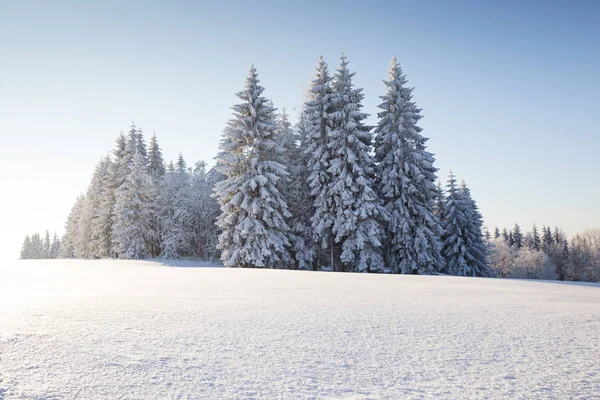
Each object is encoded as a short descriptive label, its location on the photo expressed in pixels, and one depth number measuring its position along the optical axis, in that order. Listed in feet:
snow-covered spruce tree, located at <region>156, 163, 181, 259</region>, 104.83
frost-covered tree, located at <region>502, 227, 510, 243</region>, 312.99
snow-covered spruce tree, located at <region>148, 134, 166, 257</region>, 111.45
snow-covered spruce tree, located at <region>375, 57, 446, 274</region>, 70.99
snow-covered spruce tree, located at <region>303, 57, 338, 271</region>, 72.23
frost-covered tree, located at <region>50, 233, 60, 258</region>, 254.68
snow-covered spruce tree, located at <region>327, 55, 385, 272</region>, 68.13
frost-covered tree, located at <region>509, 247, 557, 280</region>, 206.28
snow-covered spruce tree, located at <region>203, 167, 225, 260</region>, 102.66
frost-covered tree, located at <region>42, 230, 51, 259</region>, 278.81
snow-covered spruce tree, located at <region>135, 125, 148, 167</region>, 138.00
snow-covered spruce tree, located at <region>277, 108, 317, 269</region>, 77.15
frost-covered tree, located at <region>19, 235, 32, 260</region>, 280.84
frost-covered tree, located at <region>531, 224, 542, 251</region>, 283.24
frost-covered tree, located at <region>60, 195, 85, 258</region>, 144.77
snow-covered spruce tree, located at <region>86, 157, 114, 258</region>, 109.60
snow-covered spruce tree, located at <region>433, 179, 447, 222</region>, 98.27
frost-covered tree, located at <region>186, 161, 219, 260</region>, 103.76
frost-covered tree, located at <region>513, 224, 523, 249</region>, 281.58
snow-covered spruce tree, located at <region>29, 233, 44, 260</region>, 277.03
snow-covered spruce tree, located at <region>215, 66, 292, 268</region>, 67.87
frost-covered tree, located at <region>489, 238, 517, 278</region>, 211.08
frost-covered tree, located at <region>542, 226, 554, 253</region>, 271.98
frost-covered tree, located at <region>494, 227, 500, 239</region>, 349.41
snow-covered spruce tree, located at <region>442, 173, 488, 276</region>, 89.20
